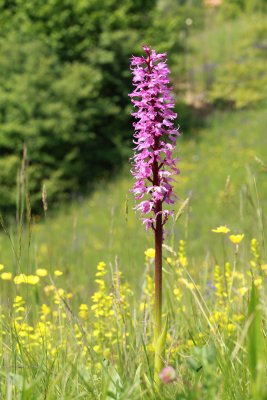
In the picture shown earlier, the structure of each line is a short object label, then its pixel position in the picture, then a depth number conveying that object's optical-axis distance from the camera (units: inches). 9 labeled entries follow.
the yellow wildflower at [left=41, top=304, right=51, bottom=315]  137.5
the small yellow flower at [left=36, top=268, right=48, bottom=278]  128.3
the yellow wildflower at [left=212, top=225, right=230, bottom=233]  114.0
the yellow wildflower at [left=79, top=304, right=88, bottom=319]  128.9
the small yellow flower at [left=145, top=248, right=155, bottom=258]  113.9
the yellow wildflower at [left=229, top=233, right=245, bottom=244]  110.3
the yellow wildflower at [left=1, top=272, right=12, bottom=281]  118.6
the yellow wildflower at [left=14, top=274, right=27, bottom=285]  111.3
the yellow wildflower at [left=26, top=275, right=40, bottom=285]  119.0
